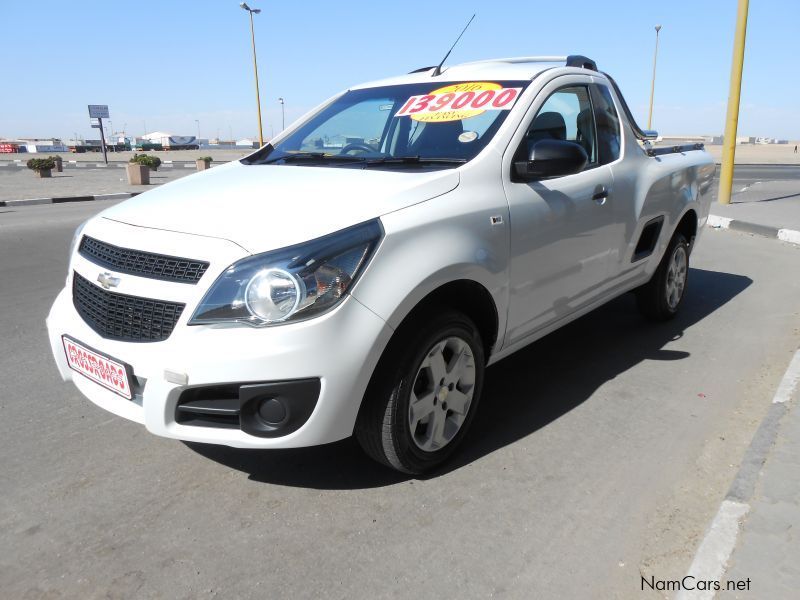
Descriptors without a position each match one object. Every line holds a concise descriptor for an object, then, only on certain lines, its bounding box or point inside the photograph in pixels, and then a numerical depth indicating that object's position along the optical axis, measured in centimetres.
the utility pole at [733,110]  1167
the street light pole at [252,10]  3670
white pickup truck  231
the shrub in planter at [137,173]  2073
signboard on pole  4225
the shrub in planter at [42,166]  2439
